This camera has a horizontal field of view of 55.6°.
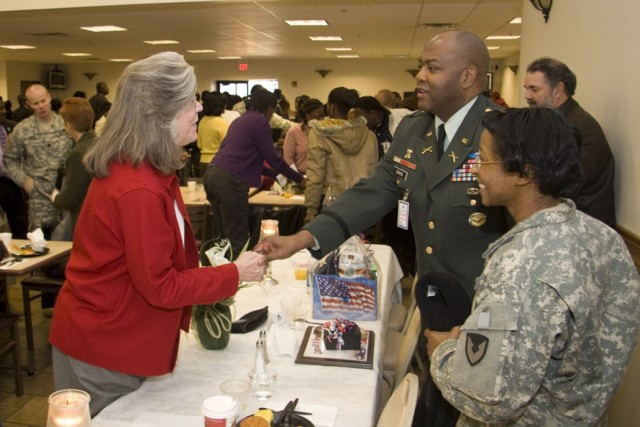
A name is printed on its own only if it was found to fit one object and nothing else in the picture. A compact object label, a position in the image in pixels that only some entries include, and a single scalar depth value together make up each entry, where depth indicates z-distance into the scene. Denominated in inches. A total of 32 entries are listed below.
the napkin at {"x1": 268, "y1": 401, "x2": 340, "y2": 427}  66.3
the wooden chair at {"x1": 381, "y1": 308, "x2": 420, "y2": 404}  91.2
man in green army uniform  86.0
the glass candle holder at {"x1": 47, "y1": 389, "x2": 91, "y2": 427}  53.6
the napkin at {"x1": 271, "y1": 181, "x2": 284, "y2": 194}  241.0
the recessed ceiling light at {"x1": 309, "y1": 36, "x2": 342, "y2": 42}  512.9
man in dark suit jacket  116.4
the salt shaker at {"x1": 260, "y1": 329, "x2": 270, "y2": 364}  75.3
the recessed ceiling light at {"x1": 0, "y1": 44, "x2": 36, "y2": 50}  568.4
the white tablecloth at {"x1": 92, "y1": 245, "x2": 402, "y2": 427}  67.9
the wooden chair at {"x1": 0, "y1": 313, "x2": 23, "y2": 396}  140.2
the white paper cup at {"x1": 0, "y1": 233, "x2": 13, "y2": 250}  151.0
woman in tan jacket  198.8
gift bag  97.5
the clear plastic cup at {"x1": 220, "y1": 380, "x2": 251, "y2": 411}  66.7
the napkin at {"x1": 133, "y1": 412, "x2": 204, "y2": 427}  65.2
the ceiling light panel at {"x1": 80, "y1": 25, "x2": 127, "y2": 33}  426.9
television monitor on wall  830.5
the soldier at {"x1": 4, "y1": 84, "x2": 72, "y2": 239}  198.5
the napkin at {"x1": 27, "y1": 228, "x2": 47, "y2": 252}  153.0
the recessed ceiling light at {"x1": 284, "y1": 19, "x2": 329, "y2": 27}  403.5
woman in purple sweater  202.0
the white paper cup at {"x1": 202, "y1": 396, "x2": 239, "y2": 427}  56.4
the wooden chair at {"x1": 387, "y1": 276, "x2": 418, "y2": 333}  134.8
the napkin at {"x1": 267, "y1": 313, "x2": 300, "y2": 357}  83.7
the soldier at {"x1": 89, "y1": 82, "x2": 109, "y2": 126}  284.5
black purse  91.1
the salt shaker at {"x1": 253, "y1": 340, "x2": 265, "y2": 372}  74.5
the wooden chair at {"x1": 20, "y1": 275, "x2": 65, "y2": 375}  161.6
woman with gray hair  65.9
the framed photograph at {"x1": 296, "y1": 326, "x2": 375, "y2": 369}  80.7
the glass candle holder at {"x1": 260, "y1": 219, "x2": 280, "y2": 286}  130.6
